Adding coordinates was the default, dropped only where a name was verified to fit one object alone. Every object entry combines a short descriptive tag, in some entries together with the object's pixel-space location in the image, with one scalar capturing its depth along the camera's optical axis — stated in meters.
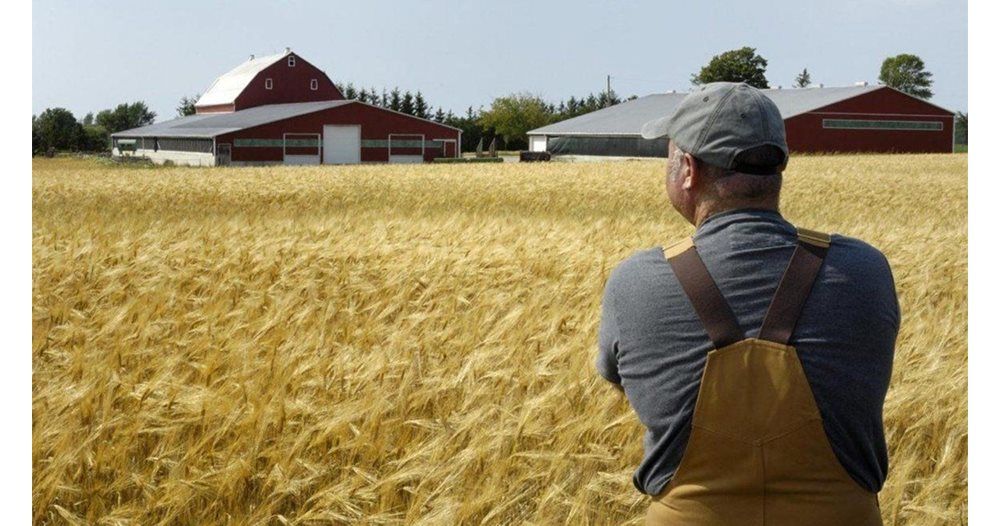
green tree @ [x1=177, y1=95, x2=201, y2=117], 101.88
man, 2.43
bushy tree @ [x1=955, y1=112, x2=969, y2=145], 72.06
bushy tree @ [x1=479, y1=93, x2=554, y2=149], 98.06
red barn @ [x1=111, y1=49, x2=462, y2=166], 57.50
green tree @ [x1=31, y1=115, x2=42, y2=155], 78.11
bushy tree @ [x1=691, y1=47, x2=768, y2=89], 101.31
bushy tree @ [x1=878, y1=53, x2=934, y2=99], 112.50
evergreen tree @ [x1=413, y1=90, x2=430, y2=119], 95.38
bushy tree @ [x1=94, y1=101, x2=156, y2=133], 101.12
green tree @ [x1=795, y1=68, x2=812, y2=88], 132.25
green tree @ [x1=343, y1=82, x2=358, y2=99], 99.56
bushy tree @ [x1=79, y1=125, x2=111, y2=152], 83.94
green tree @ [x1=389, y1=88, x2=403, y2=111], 94.31
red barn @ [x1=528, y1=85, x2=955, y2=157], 62.84
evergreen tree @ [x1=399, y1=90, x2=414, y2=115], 94.31
